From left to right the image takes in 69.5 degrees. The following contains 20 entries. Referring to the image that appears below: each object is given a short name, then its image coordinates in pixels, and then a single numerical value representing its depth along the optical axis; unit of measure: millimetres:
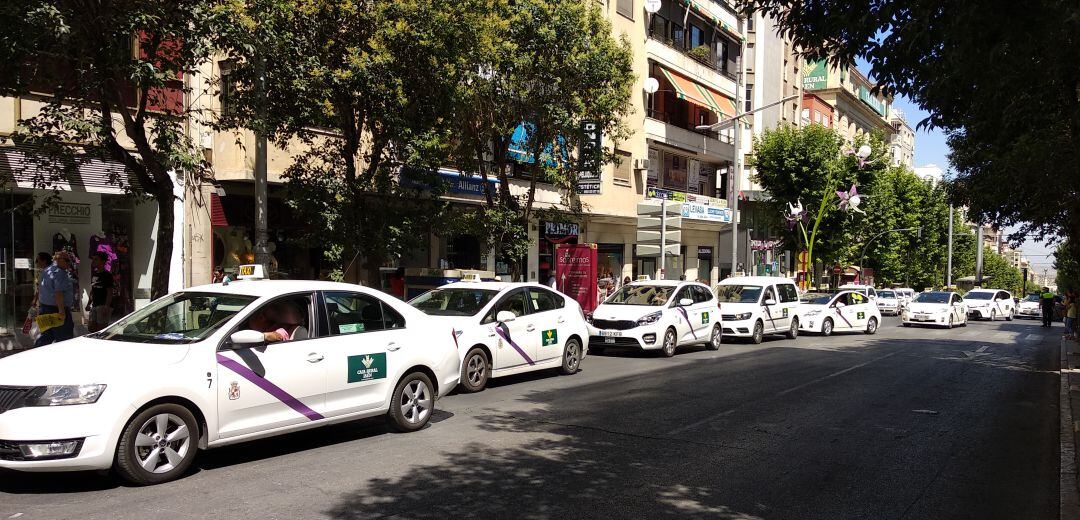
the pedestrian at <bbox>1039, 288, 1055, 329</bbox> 36438
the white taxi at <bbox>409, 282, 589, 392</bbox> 11188
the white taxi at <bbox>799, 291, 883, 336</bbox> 24359
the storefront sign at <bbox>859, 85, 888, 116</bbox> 65375
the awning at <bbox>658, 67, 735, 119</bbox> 30188
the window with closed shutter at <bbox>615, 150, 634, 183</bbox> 28389
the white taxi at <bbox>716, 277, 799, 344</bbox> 20453
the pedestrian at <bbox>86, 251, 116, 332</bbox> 14133
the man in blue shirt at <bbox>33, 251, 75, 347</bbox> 10211
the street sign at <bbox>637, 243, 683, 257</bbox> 21270
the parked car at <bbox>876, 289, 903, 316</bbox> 42781
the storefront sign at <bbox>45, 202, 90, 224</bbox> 13711
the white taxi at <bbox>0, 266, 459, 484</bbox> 5590
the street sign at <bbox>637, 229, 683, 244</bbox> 21453
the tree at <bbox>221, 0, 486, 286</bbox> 12609
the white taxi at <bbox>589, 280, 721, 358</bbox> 15992
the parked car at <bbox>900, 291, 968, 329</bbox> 30297
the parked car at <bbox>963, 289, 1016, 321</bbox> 40000
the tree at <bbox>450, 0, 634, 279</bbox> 16188
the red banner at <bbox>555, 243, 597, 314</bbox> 21734
